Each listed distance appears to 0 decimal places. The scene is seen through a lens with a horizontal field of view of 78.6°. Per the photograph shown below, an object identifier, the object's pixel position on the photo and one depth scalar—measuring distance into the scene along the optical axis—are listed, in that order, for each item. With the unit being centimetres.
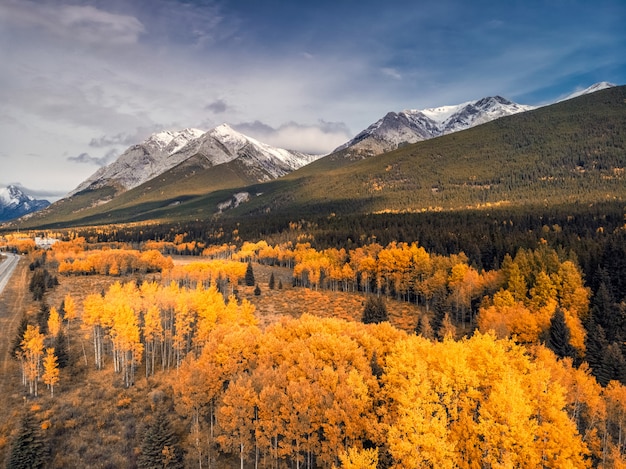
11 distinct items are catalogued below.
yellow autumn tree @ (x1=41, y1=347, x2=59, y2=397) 5484
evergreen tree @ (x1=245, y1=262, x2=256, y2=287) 12511
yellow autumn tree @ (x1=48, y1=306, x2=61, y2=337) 6731
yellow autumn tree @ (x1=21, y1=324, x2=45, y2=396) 5547
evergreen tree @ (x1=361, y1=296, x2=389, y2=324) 7559
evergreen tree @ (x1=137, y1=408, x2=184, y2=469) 3628
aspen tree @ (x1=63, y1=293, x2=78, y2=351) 7594
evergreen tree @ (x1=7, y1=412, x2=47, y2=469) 3716
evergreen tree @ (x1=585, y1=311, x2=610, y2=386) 4974
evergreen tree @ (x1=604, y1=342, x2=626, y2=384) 4803
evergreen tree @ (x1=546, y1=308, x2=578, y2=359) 5622
